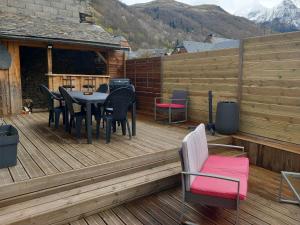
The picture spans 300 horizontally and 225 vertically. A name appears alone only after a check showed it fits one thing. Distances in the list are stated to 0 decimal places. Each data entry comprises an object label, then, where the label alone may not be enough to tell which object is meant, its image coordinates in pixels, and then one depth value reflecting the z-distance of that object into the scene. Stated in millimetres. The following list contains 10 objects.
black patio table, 3820
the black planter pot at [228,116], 4785
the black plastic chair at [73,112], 3979
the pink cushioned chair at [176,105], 5973
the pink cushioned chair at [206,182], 2301
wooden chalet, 6523
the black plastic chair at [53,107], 4832
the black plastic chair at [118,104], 3917
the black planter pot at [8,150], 2850
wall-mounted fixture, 6320
